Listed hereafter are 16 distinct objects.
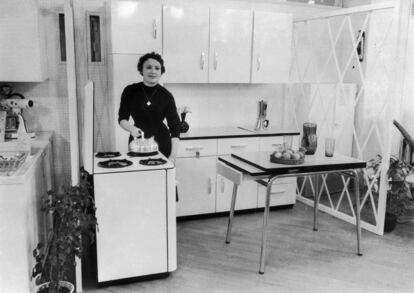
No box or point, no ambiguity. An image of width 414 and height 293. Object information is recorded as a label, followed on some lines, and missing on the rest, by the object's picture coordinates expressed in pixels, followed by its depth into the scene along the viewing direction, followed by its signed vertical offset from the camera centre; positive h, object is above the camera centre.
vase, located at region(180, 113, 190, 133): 4.17 -0.46
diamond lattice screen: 4.77 -0.13
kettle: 3.28 -0.51
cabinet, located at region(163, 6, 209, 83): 4.09 +0.33
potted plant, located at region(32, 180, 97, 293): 2.59 -0.96
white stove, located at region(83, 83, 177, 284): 2.88 -0.95
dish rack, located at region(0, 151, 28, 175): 2.62 -0.52
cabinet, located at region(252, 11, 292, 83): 4.45 +0.34
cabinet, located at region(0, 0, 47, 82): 3.47 +0.27
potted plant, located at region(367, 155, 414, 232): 3.91 -1.01
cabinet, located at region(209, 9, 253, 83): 4.27 +0.33
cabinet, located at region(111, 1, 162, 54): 3.88 +0.45
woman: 3.59 -0.25
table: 3.15 -0.66
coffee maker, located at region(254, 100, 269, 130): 4.66 -0.39
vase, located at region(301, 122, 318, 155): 3.52 -0.48
